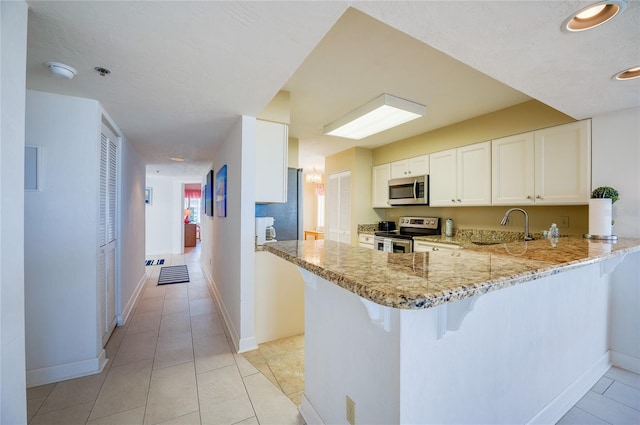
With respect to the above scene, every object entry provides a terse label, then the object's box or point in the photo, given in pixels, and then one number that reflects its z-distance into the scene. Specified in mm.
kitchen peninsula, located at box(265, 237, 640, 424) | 913
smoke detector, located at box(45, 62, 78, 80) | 1533
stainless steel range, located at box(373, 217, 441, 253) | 3796
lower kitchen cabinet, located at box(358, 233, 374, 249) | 4498
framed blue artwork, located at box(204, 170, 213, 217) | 4562
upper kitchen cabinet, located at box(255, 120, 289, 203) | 2594
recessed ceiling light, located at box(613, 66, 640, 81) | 1575
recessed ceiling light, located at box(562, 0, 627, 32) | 1071
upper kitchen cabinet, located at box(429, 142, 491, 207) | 3203
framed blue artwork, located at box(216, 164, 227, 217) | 3191
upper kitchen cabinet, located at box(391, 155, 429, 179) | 3914
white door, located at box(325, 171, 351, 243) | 4945
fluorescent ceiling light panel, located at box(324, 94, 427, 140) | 2551
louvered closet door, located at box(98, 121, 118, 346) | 2377
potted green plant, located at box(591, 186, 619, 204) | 2166
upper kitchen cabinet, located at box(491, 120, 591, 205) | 2424
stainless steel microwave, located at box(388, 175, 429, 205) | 3836
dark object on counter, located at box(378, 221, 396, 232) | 4758
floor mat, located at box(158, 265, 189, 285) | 4867
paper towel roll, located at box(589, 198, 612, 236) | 2098
